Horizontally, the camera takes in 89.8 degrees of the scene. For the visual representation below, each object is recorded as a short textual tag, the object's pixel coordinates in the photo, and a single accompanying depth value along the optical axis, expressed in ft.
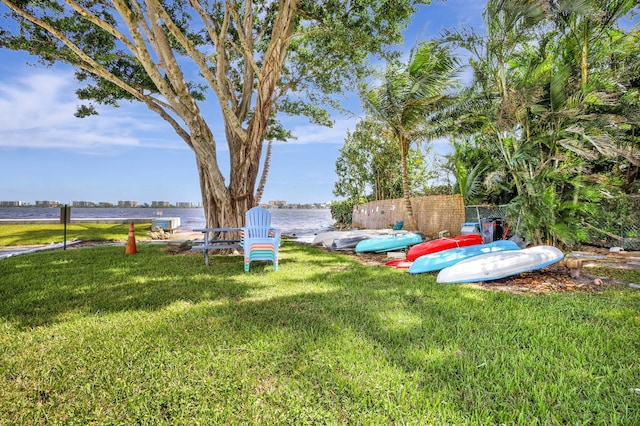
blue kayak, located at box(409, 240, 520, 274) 17.89
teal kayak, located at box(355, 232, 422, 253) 27.68
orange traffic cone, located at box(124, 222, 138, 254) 26.57
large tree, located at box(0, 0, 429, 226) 21.72
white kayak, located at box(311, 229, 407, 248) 33.11
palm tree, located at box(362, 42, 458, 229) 34.47
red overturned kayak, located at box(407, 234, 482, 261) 22.15
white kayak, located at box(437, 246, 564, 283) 15.39
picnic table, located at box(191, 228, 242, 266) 19.93
